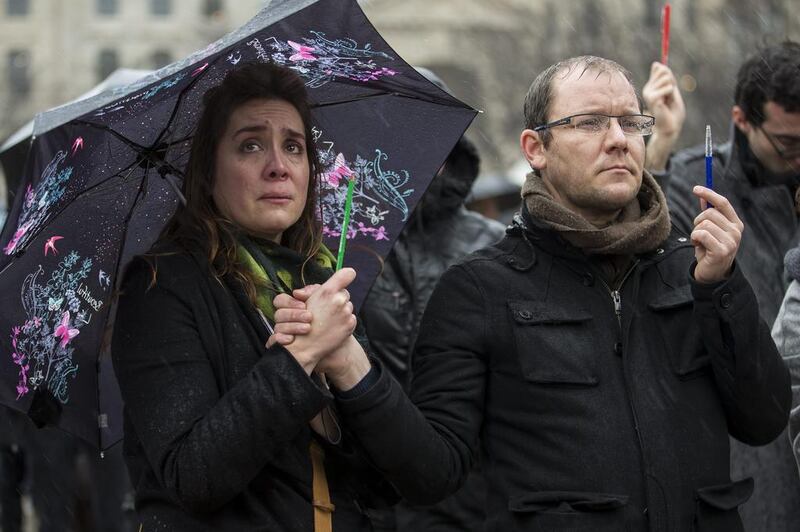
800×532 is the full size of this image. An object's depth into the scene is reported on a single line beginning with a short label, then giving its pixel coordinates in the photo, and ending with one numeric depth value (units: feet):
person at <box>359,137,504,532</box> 37.91
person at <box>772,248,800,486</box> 28.63
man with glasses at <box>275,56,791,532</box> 24.11
